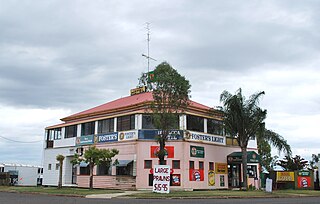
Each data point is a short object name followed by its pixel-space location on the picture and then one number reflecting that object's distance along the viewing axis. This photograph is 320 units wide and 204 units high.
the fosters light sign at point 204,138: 34.00
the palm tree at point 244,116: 33.31
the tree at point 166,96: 29.14
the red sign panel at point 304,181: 36.31
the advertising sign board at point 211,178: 34.90
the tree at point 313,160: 57.44
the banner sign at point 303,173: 36.34
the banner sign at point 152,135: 33.28
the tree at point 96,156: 30.89
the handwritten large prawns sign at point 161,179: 26.25
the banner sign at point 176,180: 32.75
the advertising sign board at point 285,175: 36.84
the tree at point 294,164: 51.66
